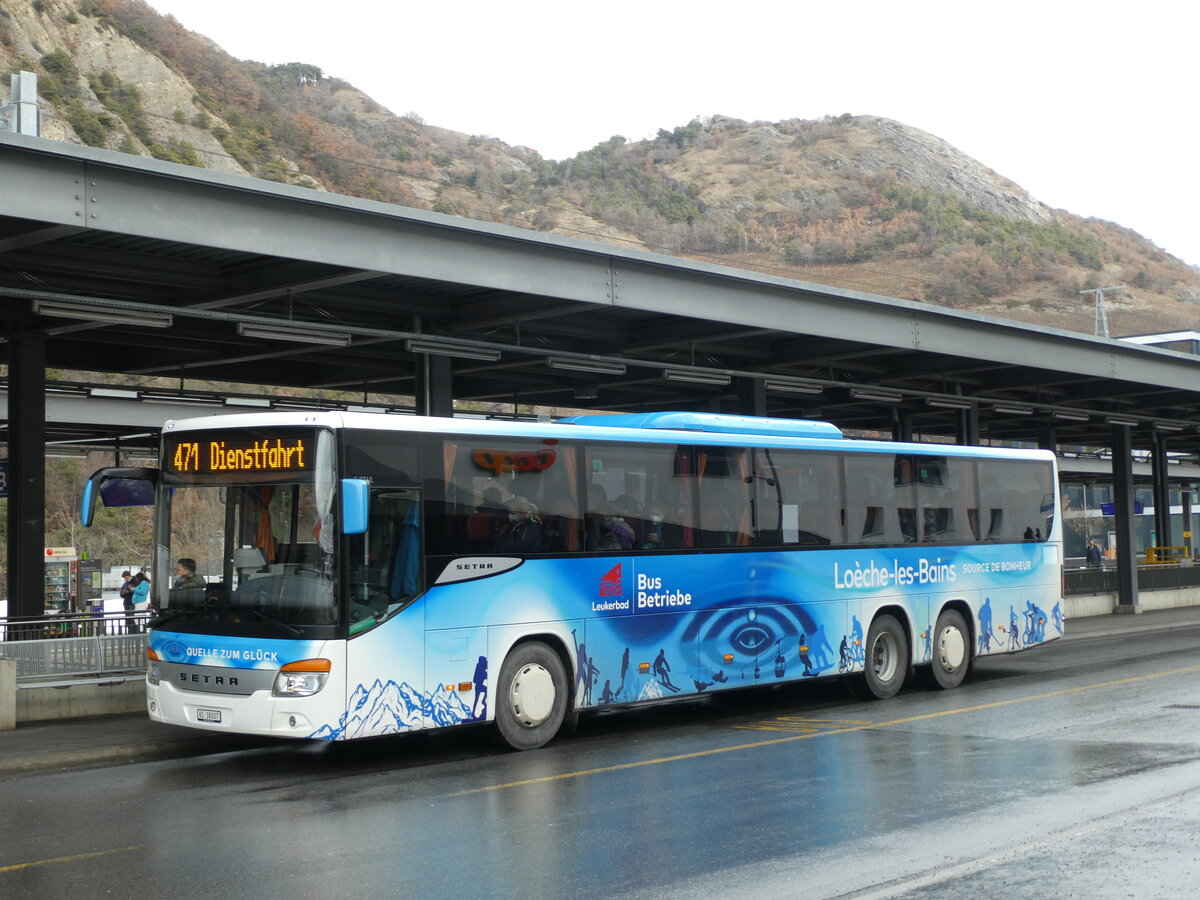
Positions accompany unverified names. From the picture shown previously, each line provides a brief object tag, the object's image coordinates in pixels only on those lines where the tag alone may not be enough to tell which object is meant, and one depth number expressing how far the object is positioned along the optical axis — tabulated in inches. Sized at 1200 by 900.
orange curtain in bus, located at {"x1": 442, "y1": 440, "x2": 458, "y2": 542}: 476.7
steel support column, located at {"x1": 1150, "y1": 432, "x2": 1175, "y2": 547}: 1625.9
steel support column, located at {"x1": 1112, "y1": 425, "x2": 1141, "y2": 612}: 1321.4
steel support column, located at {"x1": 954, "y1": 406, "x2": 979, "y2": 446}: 1126.4
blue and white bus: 443.8
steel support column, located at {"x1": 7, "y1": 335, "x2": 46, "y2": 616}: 675.4
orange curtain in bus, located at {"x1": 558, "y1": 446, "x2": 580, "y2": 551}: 518.6
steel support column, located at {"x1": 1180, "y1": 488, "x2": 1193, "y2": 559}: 2835.6
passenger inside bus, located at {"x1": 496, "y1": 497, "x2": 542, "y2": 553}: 495.5
